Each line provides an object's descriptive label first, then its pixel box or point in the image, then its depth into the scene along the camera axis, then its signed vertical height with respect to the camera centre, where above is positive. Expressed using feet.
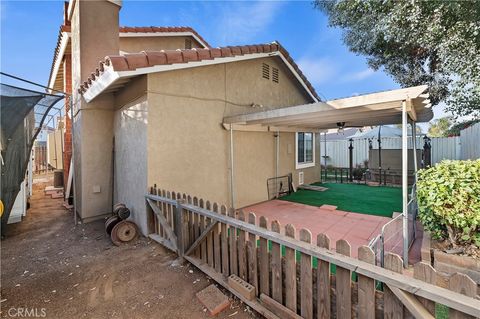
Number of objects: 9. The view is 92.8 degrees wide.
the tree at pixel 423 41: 24.30 +14.39
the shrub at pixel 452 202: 10.12 -2.27
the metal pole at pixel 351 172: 37.27 -3.04
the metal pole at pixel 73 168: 19.58 -2.22
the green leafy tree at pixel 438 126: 99.83 +12.43
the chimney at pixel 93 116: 20.53 +3.77
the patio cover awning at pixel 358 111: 11.47 +2.99
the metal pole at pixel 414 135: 17.38 +1.40
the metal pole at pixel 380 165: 33.63 -1.81
